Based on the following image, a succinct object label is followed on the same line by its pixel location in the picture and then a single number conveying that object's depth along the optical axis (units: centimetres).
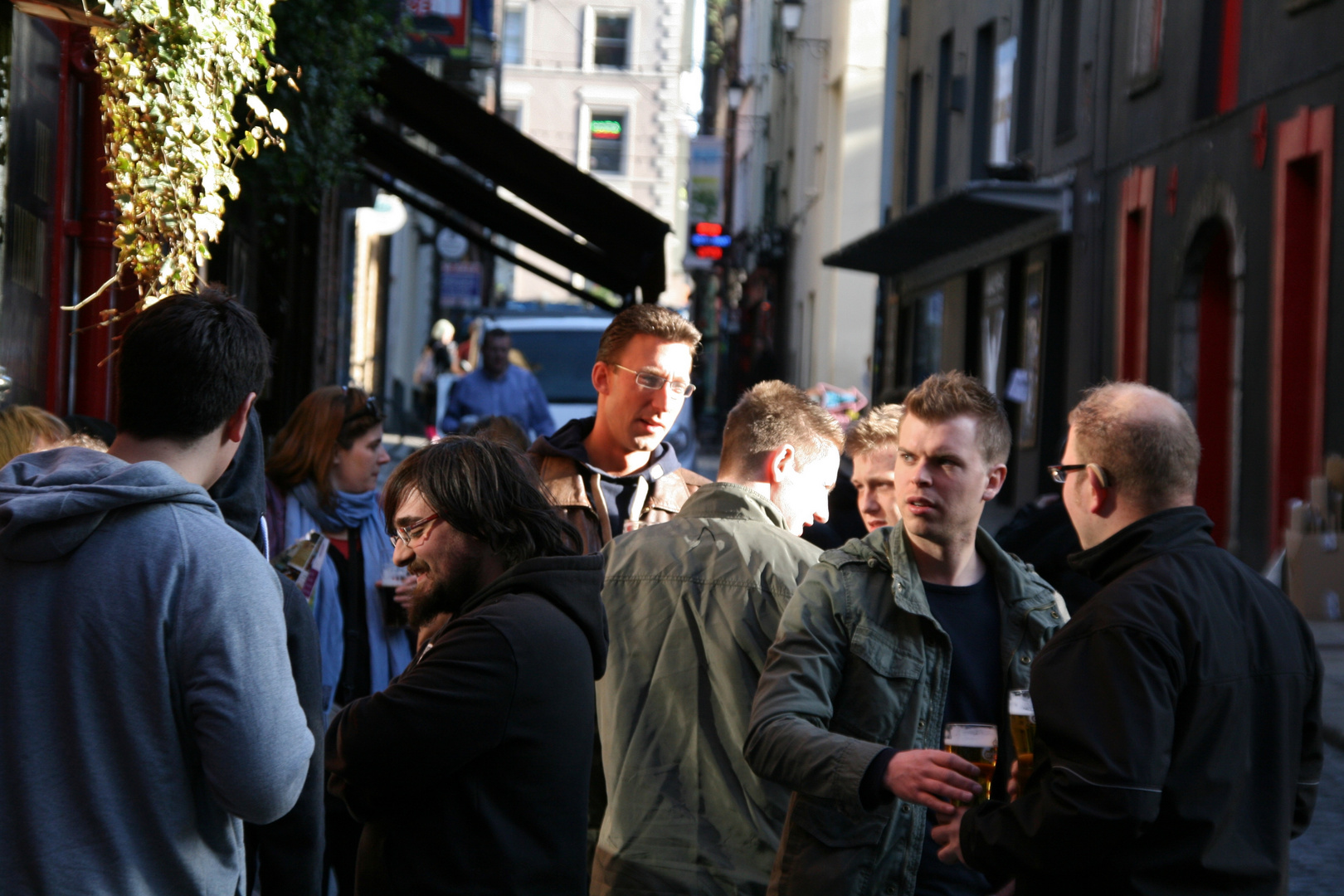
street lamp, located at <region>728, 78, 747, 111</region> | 4528
